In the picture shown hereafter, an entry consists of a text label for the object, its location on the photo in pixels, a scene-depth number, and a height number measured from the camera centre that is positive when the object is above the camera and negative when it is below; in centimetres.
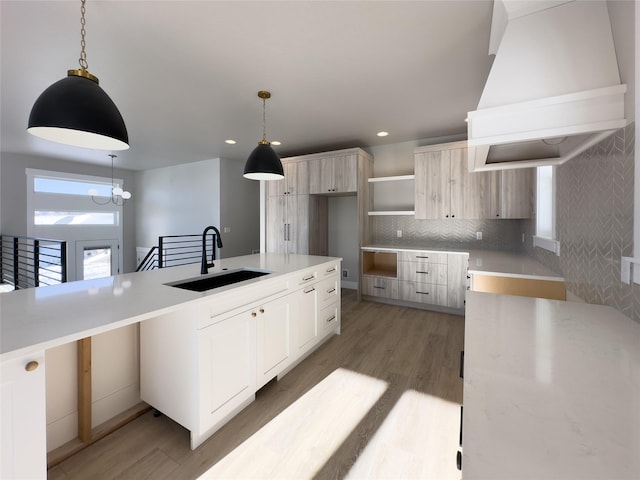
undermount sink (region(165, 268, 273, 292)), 185 -33
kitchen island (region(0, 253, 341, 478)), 87 -34
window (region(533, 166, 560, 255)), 214 +24
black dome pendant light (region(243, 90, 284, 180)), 254 +72
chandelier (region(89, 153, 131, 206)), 666 +99
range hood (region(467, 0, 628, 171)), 104 +67
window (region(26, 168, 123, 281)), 569 +44
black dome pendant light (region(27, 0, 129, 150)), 118 +59
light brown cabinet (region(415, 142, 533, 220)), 336 +67
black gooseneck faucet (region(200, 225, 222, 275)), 194 -18
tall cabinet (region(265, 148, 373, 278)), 427 +75
